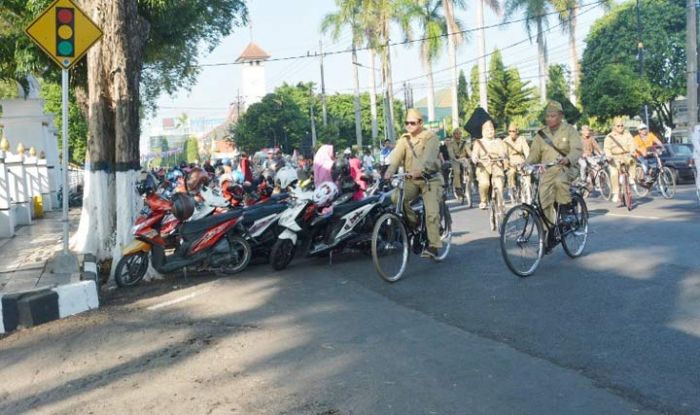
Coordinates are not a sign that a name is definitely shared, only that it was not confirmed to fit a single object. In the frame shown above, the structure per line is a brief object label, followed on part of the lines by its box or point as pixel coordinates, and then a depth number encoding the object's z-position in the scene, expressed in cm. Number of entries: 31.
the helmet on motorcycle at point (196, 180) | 1491
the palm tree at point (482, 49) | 3949
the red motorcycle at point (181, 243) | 928
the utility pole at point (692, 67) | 2445
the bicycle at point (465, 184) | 1757
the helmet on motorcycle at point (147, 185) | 1648
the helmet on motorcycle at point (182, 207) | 958
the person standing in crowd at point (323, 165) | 1208
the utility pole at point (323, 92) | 6438
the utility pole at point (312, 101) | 6676
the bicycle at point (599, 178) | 1720
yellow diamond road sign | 906
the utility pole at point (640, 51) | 4069
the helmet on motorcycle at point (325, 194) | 990
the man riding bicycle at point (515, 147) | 1366
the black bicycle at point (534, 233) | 789
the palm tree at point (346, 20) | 4294
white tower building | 13375
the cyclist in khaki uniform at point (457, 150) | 1783
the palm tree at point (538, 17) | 4413
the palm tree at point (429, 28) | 4212
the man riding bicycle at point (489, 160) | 1284
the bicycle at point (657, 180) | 1697
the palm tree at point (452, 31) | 4069
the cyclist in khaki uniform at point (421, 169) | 875
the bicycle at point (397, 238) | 809
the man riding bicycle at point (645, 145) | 1735
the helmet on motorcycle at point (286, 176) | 1439
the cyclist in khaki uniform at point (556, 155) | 857
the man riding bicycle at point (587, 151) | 1744
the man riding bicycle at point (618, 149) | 1534
